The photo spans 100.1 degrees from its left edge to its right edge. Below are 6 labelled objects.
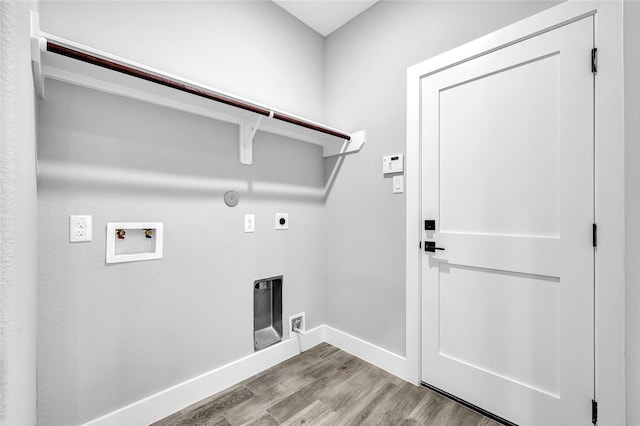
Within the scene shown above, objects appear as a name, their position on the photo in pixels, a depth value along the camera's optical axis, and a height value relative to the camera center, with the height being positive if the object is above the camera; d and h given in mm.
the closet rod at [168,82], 1005 +605
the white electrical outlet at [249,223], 1812 -71
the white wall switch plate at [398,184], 1839 +197
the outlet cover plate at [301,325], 2072 -887
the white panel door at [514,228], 1229 -83
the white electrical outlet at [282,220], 2001 -60
